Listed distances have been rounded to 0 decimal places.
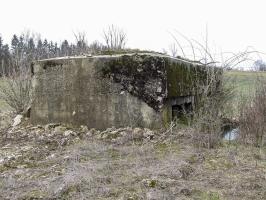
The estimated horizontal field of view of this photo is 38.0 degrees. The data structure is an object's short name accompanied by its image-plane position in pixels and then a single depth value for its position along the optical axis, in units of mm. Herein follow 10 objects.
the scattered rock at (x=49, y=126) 5765
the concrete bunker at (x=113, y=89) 5352
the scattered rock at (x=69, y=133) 5387
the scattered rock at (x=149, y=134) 5039
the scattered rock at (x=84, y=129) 5547
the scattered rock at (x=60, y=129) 5593
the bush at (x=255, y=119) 4812
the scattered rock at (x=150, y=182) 3224
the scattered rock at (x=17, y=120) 6427
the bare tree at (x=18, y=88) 8180
